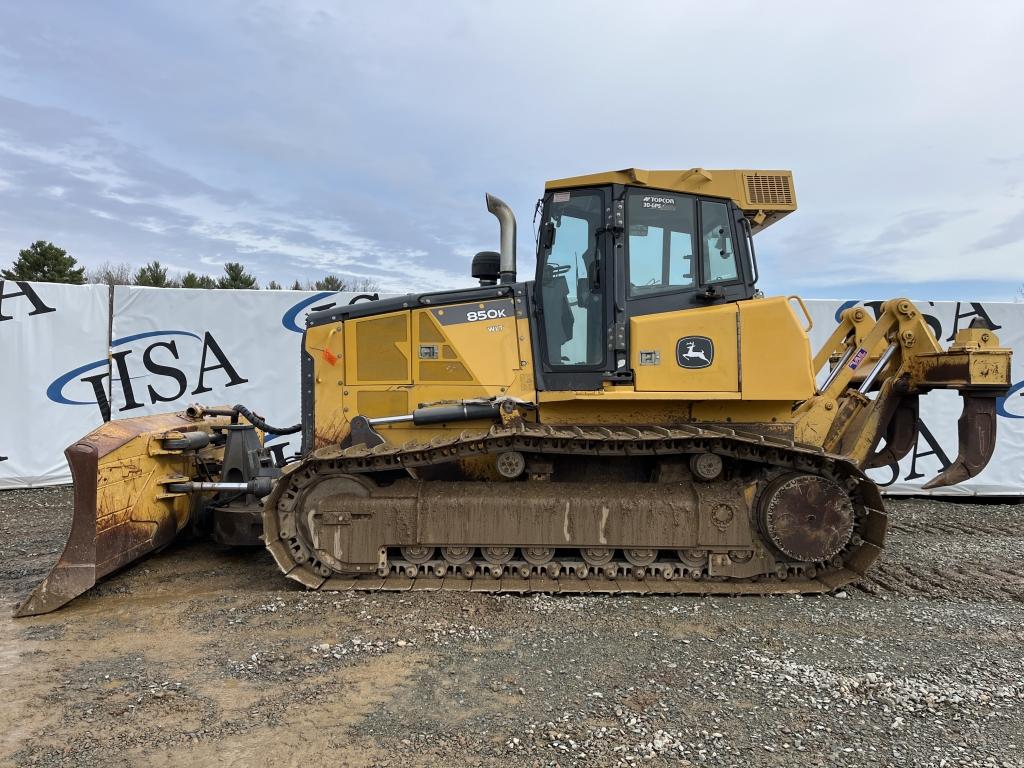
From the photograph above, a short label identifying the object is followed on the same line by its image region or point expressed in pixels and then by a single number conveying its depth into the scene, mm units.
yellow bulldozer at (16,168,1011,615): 4980
